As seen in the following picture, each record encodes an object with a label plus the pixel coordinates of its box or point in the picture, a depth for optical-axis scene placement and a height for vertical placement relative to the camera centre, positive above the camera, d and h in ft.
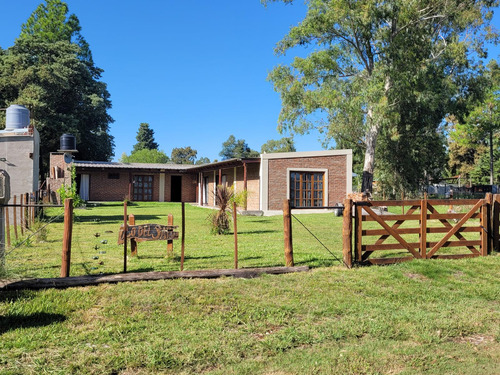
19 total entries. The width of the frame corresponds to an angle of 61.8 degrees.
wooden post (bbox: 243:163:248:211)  68.23 +4.17
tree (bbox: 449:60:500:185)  93.97 +23.00
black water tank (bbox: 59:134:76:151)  68.85 +9.38
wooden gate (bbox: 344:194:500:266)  24.72 -1.87
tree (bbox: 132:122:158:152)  242.58 +36.20
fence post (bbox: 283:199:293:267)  22.88 -1.79
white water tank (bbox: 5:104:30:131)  45.83 +8.90
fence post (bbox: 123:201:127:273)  21.04 -1.58
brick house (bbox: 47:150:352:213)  68.28 +4.34
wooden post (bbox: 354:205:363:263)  24.39 -1.82
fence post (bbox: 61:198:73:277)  19.01 -1.72
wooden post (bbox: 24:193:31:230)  38.31 -1.60
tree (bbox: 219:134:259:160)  284.49 +36.52
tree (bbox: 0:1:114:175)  109.81 +31.04
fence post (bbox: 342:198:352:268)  23.91 -1.80
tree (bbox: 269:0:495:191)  73.20 +27.84
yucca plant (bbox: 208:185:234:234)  39.04 -1.27
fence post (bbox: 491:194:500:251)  28.27 -1.23
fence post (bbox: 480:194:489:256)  27.89 -1.62
